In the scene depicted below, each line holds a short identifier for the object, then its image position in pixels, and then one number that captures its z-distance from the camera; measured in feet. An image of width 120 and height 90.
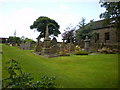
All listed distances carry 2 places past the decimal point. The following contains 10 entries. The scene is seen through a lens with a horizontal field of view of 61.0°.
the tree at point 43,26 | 128.89
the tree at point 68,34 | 123.54
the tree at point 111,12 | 65.75
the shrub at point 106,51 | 47.76
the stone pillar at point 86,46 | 53.38
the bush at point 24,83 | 9.24
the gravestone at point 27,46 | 73.31
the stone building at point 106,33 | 85.51
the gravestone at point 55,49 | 46.59
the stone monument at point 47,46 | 44.21
